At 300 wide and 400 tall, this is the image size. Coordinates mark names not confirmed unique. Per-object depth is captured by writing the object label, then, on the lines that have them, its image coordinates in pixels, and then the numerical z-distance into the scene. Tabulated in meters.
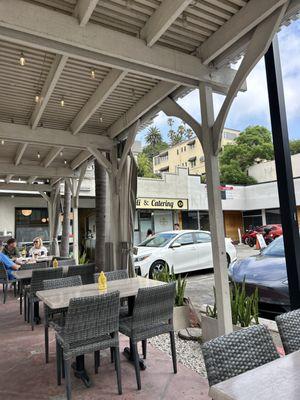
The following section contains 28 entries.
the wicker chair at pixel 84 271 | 5.36
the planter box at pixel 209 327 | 3.72
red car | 16.62
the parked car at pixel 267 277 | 4.09
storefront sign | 16.38
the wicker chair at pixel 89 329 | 2.68
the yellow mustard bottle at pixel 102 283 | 3.56
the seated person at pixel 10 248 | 7.59
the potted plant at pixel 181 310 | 4.41
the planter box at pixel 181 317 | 4.39
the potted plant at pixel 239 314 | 3.64
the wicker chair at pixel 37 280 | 4.72
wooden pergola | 2.93
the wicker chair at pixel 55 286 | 3.53
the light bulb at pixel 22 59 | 3.52
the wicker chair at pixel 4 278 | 6.39
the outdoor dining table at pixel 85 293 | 3.08
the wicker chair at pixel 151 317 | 3.02
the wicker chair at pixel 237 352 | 1.61
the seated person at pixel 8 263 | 6.19
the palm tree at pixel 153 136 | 45.88
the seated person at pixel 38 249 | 8.25
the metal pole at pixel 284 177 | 3.06
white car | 7.84
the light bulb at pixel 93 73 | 3.99
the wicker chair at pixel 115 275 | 4.21
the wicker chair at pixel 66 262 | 6.44
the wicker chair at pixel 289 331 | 1.90
